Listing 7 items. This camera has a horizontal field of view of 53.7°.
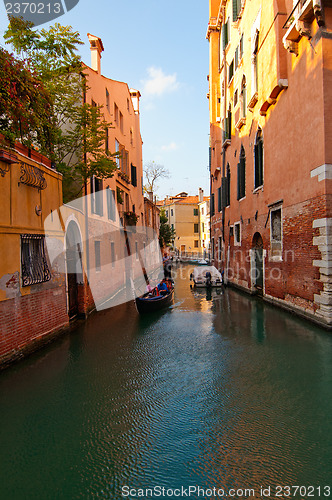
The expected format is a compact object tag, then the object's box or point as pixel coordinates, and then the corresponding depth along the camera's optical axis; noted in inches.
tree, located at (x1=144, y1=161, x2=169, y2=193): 1306.6
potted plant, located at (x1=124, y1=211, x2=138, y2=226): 655.3
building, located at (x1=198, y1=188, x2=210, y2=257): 1862.7
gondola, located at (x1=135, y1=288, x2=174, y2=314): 401.7
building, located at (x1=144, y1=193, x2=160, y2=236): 1027.3
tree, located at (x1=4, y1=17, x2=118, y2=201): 331.6
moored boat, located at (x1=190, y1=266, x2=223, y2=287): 665.0
